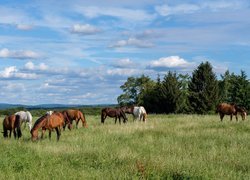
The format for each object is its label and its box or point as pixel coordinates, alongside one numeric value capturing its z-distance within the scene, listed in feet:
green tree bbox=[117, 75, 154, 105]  308.60
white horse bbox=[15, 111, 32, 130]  84.28
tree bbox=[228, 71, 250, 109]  236.43
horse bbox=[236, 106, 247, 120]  96.53
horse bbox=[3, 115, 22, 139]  70.03
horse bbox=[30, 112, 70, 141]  62.23
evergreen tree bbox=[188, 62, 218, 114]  207.82
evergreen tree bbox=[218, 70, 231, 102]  228.88
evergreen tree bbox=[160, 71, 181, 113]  207.92
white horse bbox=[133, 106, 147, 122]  103.96
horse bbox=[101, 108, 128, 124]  103.50
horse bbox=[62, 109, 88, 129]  88.74
